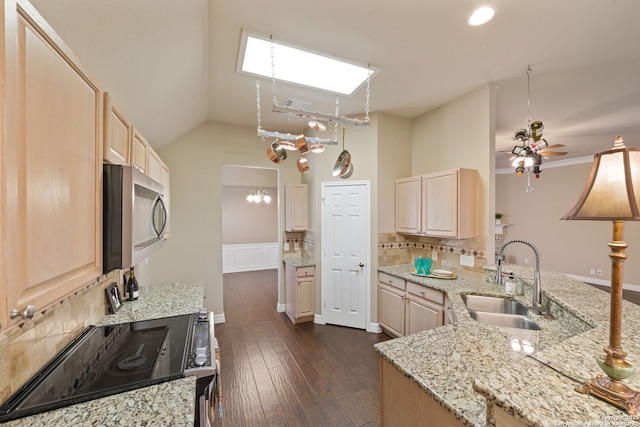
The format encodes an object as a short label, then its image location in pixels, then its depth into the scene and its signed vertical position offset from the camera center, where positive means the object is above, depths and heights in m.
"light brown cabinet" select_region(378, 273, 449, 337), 2.56 -1.06
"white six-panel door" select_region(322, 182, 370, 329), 3.46 -0.58
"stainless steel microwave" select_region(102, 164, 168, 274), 0.98 -0.02
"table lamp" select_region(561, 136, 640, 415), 0.70 +0.00
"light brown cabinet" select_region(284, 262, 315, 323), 3.67 -1.20
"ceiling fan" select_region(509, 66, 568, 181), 2.72 +0.70
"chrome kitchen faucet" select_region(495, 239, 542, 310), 1.85 -0.56
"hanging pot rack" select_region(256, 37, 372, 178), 2.15 +0.73
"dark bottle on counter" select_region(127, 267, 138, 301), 2.23 -0.68
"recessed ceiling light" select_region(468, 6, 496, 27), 1.67 +1.36
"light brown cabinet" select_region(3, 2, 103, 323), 0.58 +0.11
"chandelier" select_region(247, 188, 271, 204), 7.26 +0.48
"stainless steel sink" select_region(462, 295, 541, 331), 1.91 -0.81
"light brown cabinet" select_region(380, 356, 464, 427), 1.03 -0.87
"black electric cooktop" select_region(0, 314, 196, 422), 0.96 -0.75
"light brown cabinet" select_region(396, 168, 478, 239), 2.71 +0.10
